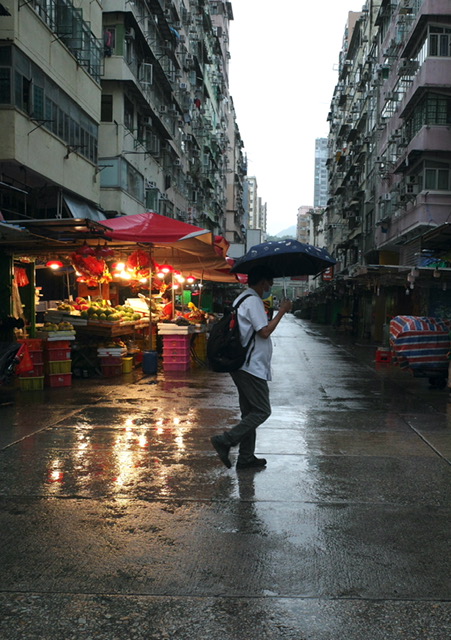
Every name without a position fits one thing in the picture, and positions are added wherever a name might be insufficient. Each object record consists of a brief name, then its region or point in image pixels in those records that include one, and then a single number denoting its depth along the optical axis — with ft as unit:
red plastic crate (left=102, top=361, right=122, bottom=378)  42.91
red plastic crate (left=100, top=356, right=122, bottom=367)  42.91
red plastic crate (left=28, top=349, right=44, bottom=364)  36.01
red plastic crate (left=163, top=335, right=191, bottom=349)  46.89
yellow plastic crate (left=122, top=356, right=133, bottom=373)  45.29
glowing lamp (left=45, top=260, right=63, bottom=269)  48.44
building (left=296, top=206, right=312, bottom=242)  588.46
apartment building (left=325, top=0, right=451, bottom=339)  75.25
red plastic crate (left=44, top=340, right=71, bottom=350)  37.29
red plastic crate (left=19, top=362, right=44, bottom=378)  35.96
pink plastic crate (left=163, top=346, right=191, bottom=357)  47.01
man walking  18.75
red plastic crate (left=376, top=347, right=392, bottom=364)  58.85
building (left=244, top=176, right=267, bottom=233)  550.77
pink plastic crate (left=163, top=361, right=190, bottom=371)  47.03
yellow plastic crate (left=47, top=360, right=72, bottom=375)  37.11
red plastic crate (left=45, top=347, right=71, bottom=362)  37.32
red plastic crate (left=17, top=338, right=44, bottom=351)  35.80
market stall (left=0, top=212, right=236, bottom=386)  39.27
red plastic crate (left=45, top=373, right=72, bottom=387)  37.19
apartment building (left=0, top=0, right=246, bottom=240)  48.98
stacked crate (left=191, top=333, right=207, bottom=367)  52.75
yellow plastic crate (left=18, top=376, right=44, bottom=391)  35.88
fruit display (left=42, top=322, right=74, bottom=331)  37.93
